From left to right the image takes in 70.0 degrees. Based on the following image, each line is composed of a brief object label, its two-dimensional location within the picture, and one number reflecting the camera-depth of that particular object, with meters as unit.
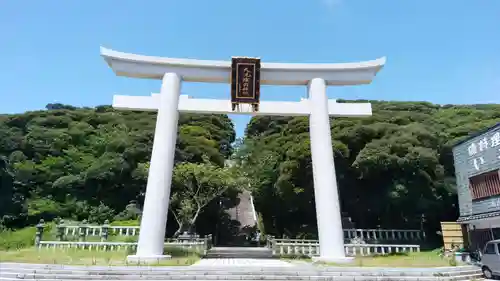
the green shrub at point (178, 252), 14.14
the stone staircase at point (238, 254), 15.93
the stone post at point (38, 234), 15.72
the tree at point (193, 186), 19.83
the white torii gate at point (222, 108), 12.09
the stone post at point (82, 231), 17.21
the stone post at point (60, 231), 16.95
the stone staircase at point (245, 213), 34.28
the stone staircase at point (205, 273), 9.12
